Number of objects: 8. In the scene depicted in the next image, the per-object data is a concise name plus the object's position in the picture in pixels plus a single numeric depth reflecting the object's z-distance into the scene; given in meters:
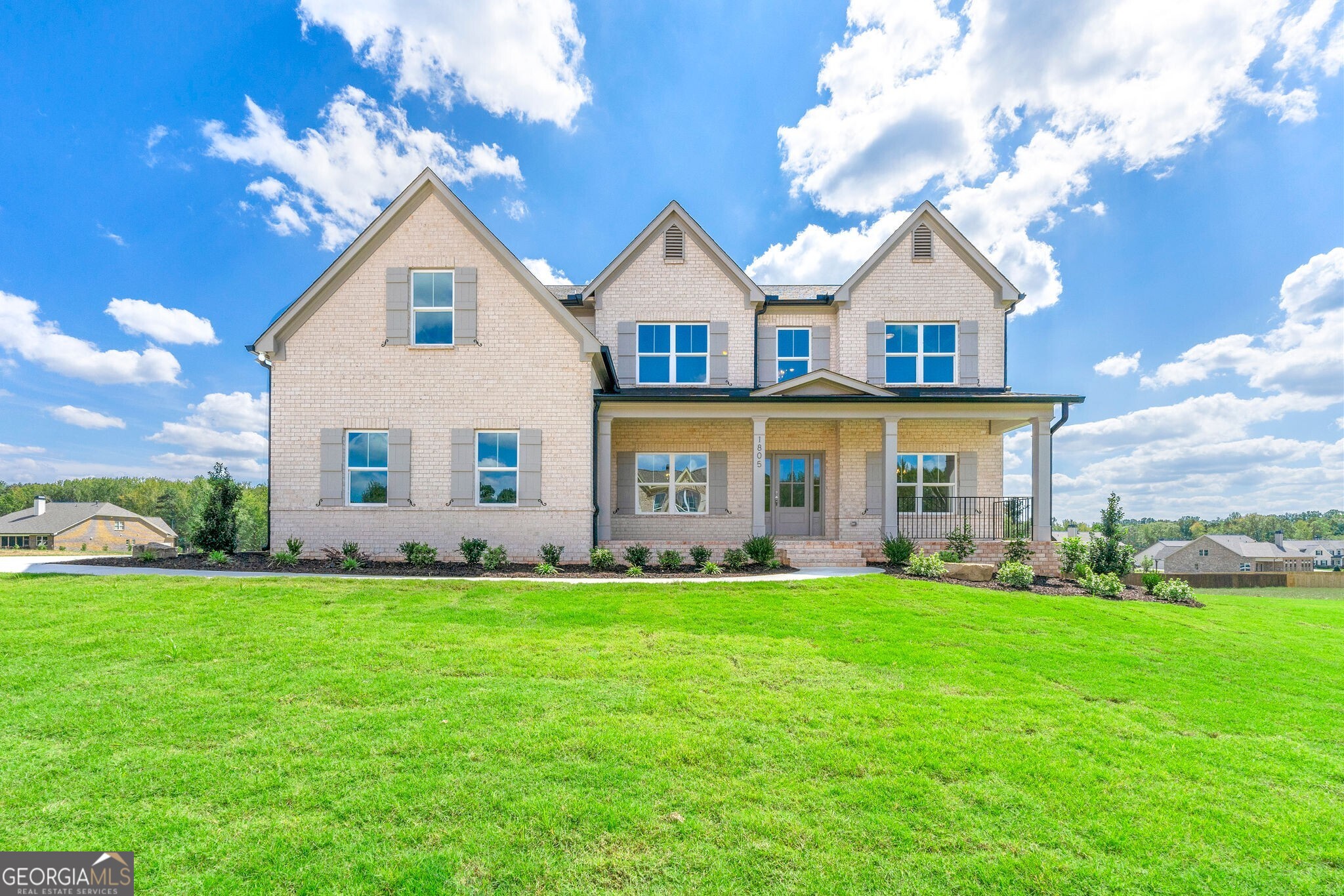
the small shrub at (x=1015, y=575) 10.81
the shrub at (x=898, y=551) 12.11
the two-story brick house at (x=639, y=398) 12.57
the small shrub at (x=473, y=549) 11.91
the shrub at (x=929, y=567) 11.21
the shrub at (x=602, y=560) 11.84
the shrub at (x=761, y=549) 12.09
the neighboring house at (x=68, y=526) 50.62
